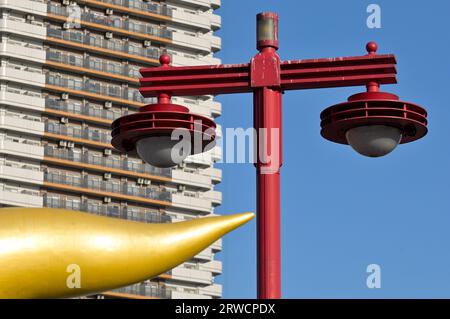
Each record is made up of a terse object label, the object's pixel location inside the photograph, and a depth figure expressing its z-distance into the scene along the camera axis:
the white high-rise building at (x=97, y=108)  138.50
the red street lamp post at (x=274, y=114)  22.67
